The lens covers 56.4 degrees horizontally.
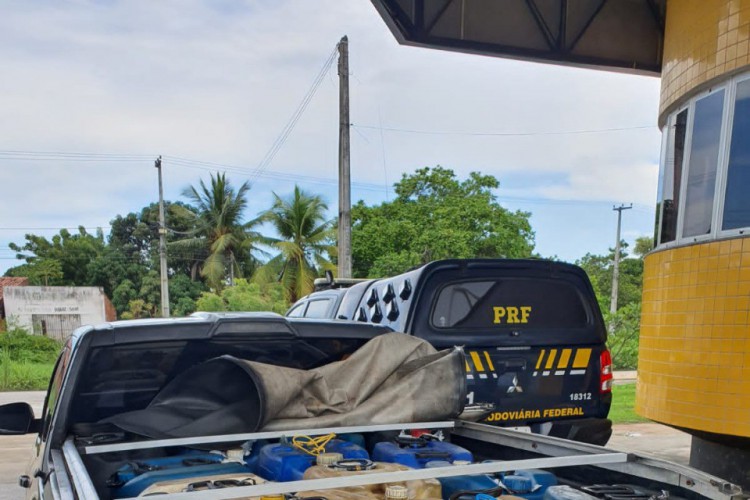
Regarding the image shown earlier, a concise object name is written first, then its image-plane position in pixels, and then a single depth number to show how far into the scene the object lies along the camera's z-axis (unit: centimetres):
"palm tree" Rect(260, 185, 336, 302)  2752
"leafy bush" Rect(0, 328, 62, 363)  2194
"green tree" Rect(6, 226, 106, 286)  3906
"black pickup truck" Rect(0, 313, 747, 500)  228
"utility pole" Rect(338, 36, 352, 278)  1539
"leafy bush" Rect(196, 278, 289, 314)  2300
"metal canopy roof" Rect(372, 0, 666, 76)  955
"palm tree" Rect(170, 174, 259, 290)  3123
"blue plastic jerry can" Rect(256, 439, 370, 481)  255
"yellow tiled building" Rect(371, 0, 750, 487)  584
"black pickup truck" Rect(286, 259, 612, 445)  516
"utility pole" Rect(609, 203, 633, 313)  3744
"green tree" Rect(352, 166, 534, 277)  2577
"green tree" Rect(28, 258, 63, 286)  3816
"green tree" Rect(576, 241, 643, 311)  4331
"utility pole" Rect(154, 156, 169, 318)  2711
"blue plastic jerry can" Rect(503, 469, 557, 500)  236
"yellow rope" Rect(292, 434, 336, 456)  273
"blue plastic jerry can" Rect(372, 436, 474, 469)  270
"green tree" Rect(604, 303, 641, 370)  2144
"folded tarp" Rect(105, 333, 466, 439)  291
